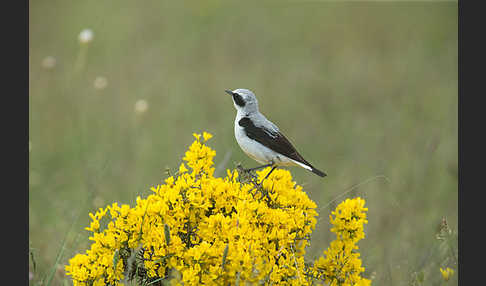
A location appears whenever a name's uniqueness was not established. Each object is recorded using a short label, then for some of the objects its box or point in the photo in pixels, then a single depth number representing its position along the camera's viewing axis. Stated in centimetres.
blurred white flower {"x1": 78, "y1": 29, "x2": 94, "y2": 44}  1351
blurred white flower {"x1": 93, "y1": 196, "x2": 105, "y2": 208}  1325
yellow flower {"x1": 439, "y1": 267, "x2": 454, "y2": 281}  759
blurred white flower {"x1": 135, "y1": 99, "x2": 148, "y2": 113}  1304
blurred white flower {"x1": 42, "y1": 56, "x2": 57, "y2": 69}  1494
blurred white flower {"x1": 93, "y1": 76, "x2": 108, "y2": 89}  1382
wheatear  962
